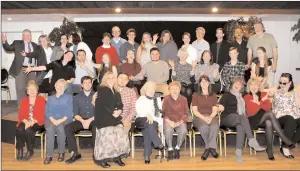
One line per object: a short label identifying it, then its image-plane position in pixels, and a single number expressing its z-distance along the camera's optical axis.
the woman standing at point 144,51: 5.45
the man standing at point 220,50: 5.50
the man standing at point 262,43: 5.54
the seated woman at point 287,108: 4.42
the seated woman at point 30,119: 4.32
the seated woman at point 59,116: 4.28
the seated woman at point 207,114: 4.32
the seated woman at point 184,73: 5.07
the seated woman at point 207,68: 5.05
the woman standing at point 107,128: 4.06
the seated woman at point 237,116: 4.31
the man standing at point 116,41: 5.61
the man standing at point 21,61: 5.27
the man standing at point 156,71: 4.98
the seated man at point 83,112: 4.28
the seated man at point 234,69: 5.02
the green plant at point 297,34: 7.50
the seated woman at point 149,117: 4.25
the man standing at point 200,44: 5.58
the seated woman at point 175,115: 4.34
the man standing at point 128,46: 5.51
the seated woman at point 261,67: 5.01
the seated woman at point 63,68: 4.87
